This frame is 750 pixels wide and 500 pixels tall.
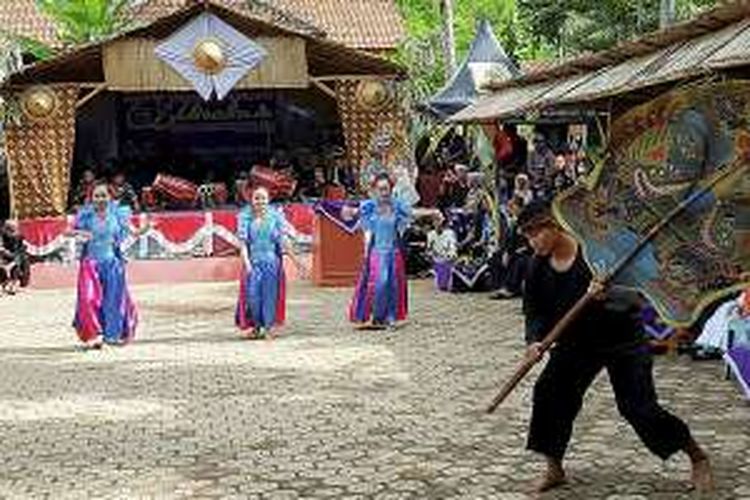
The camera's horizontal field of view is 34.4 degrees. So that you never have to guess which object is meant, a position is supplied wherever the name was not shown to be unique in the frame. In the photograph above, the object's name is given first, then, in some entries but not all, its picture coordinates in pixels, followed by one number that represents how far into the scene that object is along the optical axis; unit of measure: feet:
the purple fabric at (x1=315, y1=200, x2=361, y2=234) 52.90
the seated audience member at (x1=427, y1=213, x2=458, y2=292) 49.26
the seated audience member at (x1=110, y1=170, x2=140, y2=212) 66.18
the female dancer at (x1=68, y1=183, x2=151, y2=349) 35.47
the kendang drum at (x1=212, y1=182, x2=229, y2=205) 68.59
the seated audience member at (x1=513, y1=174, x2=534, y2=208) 44.75
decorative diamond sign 62.28
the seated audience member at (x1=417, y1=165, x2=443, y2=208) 64.89
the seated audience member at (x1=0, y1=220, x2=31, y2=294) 54.13
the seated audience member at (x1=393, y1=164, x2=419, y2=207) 38.12
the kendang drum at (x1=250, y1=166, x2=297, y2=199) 67.97
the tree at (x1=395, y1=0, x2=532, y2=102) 93.25
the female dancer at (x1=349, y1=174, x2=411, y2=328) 37.52
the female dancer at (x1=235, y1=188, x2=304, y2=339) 36.81
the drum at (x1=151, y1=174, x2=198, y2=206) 67.62
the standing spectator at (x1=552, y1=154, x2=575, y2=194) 43.61
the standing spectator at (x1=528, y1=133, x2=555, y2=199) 45.78
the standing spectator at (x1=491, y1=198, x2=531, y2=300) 44.52
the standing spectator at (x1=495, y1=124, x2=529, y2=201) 49.19
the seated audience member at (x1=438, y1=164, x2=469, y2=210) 59.31
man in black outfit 17.44
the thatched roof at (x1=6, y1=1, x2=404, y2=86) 61.87
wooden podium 53.21
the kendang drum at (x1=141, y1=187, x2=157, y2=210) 67.64
